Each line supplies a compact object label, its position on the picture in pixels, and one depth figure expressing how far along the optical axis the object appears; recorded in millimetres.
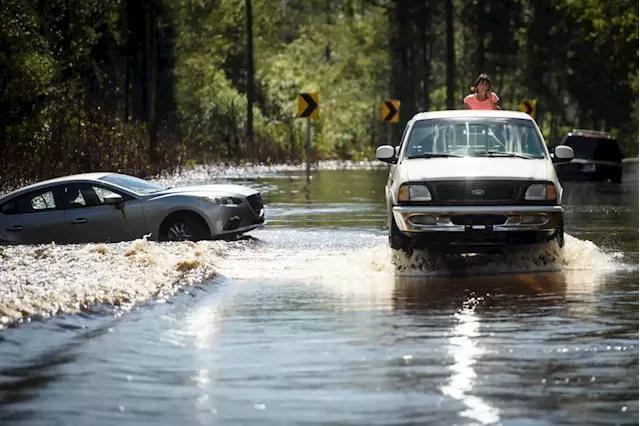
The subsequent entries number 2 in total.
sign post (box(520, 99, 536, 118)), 65875
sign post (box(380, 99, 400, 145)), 69500
